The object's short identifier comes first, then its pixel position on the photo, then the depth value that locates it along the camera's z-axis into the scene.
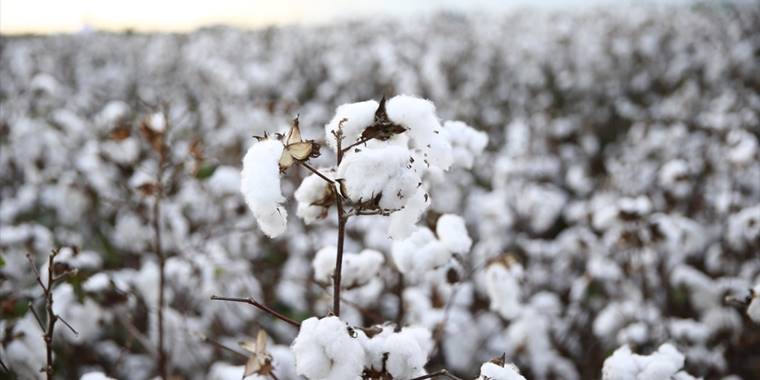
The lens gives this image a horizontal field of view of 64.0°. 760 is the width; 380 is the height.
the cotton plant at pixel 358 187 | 0.90
